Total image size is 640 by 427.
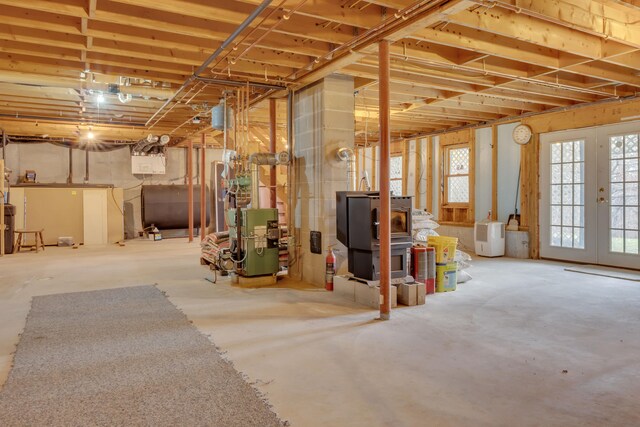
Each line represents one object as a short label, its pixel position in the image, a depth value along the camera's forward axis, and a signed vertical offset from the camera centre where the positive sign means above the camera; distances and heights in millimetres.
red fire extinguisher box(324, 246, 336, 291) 5285 -818
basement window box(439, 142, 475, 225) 9039 +386
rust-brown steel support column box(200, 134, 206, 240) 9891 +381
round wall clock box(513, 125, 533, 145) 7895 +1212
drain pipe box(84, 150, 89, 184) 11617 +999
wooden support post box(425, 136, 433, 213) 9953 +558
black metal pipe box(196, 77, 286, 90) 5502 +1545
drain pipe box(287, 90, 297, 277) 6094 +183
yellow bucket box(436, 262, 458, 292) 5250 -905
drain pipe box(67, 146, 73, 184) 11429 +970
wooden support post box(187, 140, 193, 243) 10719 +63
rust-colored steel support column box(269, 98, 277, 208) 6457 +981
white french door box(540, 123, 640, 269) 6586 +92
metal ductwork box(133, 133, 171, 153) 10422 +1515
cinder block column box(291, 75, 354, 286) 5449 +591
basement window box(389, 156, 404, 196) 11000 +674
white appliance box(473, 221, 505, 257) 8023 -680
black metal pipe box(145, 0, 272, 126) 3457 +1518
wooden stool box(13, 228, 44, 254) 9180 -746
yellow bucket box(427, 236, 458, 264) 5254 -546
